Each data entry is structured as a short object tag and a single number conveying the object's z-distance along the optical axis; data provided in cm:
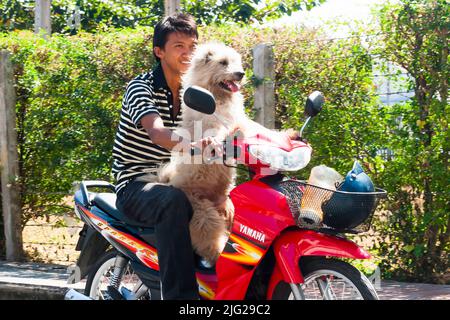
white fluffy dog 430
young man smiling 407
